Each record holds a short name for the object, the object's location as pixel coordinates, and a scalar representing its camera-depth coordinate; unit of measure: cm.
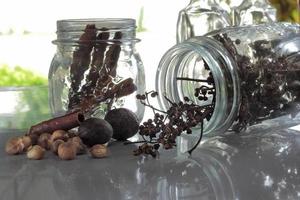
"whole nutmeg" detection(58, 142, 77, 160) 59
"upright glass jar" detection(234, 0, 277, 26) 90
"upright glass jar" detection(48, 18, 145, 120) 66
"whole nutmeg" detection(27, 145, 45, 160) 59
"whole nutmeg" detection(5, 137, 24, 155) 61
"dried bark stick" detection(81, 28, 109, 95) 66
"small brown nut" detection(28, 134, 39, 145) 63
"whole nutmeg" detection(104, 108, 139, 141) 64
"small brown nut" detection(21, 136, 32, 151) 62
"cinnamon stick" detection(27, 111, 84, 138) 62
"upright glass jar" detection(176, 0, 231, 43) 87
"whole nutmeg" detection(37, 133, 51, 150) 62
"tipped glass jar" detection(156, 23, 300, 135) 61
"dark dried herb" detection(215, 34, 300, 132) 62
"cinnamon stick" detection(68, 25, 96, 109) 65
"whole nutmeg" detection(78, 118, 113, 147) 61
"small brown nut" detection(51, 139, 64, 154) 60
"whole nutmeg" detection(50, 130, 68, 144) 61
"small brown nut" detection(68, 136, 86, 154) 60
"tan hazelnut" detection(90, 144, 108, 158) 59
